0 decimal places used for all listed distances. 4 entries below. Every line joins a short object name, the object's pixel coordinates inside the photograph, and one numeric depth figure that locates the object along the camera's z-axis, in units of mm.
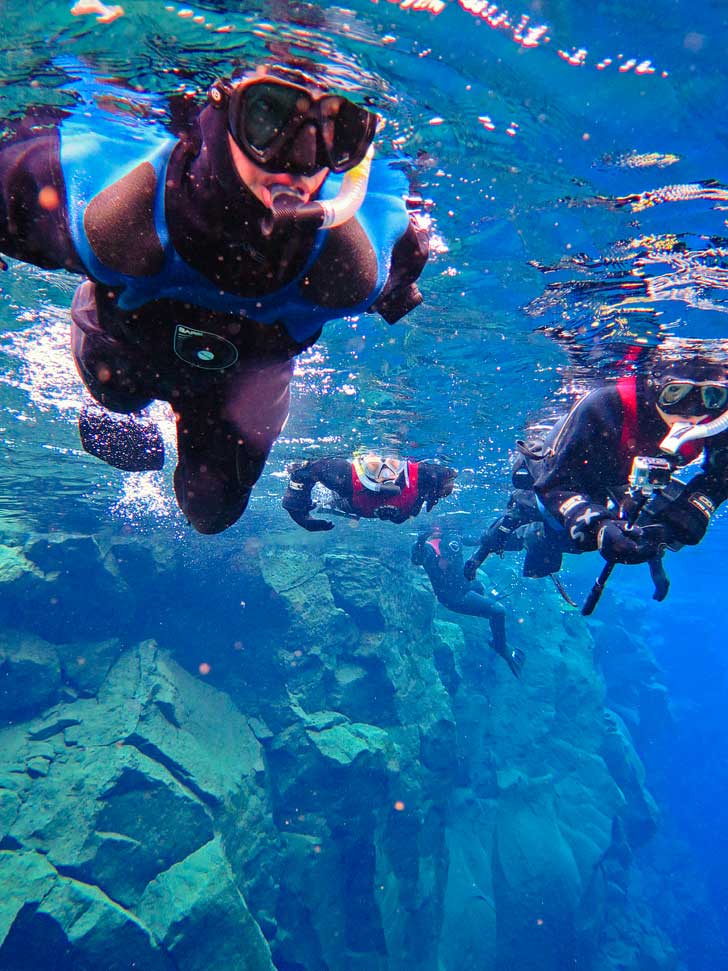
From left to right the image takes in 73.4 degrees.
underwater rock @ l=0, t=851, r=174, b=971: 8289
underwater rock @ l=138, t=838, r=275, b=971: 9320
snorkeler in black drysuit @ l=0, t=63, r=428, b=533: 1503
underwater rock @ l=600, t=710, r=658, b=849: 25891
